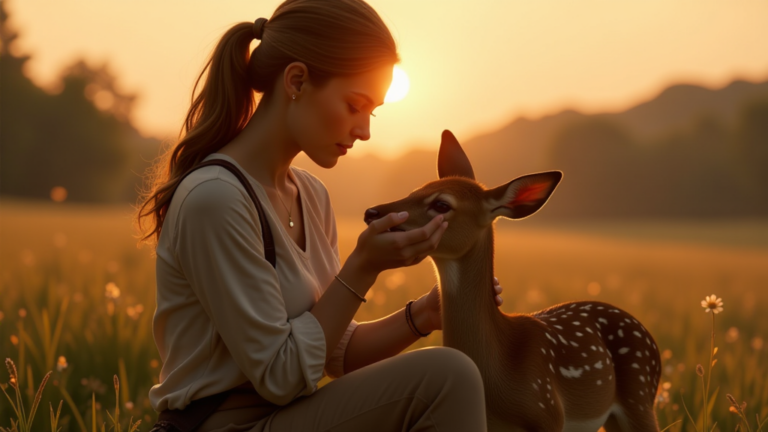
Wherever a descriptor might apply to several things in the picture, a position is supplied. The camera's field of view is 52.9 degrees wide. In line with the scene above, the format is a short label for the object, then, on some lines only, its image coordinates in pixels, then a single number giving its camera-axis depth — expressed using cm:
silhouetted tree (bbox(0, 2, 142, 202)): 4794
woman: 283
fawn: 327
